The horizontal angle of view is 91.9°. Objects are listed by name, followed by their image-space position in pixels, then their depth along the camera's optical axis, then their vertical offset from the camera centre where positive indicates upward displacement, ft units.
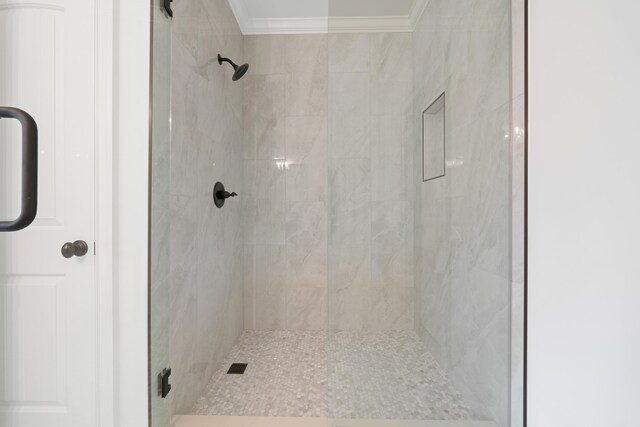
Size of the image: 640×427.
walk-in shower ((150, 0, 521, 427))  3.84 -0.11
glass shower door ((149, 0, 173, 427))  3.82 -0.18
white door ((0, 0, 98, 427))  3.63 -0.25
